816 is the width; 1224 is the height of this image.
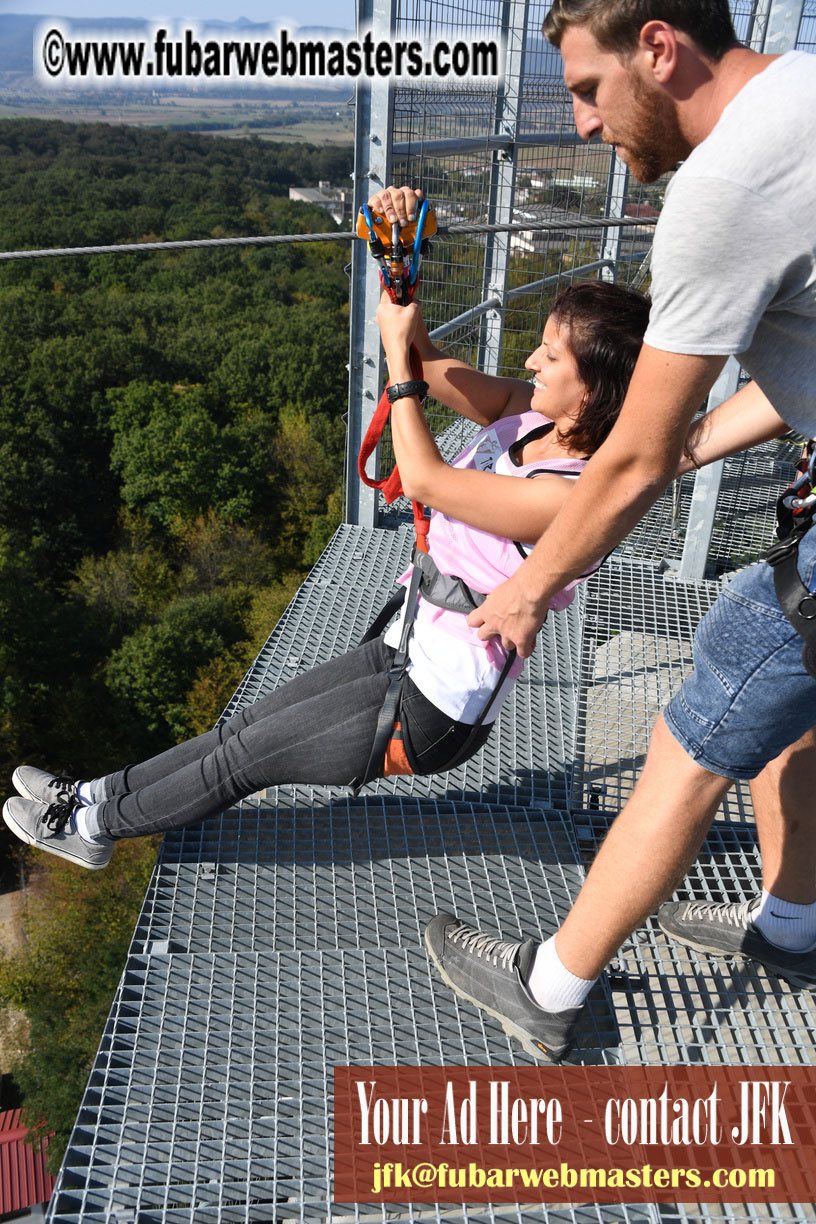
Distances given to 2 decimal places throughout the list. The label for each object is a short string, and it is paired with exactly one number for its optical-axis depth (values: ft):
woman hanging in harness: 5.83
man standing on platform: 3.76
